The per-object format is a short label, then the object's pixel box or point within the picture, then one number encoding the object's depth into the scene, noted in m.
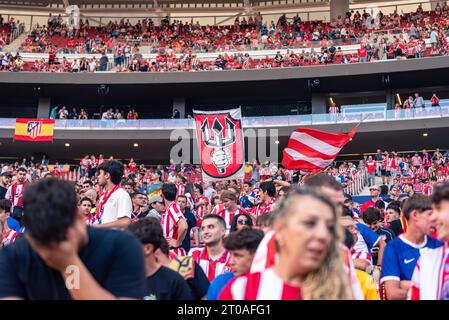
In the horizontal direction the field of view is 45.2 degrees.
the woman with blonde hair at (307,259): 2.35
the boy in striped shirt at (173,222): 7.20
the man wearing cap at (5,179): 15.87
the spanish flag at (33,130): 26.67
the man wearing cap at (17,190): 12.60
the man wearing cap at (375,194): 10.99
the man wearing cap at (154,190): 11.81
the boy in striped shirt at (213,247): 5.39
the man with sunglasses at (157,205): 8.54
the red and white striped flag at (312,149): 10.40
